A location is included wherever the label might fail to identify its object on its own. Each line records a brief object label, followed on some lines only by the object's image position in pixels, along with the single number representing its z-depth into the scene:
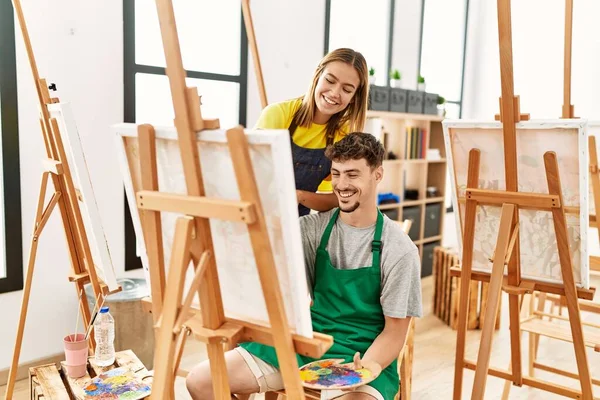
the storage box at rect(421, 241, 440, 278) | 4.84
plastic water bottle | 2.00
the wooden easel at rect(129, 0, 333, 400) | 1.15
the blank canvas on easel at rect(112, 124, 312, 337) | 1.14
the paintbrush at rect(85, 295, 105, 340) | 1.92
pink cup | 1.91
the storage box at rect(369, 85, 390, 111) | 4.16
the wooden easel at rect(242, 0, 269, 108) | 2.25
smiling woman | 1.85
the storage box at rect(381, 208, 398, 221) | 4.47
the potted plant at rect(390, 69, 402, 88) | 4.69
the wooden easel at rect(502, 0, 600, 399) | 2.11
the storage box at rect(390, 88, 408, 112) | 4.37
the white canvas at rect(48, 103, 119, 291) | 1.78
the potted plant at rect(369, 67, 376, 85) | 4.19
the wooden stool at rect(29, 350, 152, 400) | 1.81
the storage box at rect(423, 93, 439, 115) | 4.74
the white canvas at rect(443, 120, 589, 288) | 1.72
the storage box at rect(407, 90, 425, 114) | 4.56
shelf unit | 4.45
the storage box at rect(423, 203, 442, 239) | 4.83
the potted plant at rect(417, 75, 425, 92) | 4.94
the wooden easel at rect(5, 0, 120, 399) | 1.88
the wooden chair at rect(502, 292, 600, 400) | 2.33
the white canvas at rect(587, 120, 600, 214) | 2.80
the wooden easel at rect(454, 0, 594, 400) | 1.73
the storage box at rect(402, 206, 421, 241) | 4.58
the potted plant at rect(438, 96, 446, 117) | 4.91
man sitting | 1.64
